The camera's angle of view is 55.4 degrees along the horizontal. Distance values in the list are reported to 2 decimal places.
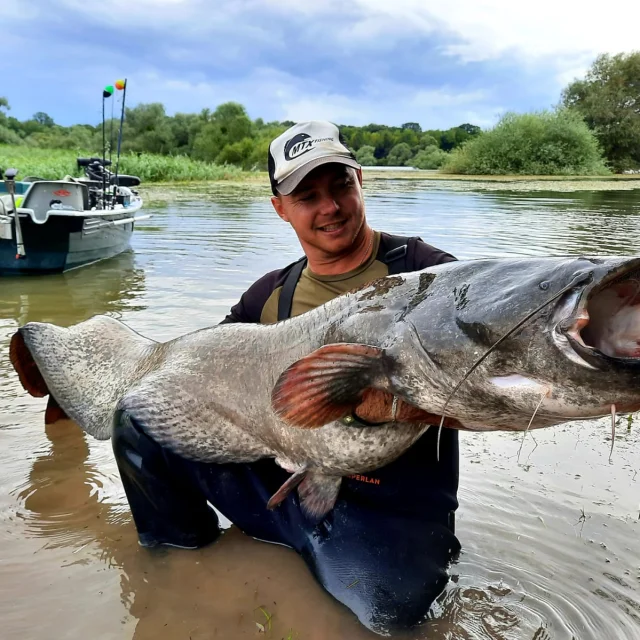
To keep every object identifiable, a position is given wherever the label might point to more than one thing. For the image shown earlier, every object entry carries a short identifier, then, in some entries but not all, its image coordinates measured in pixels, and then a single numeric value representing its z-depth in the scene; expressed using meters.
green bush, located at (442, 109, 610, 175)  48.25
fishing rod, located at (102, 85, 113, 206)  9.54
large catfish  1.49
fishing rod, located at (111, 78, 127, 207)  9.36
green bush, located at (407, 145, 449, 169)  67.41
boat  8.24
